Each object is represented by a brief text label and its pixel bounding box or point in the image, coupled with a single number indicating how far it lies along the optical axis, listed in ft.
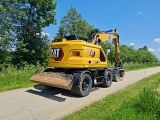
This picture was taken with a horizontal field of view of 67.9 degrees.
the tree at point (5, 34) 34.86
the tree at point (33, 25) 39.71
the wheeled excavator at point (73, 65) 15.40
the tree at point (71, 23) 70.94
